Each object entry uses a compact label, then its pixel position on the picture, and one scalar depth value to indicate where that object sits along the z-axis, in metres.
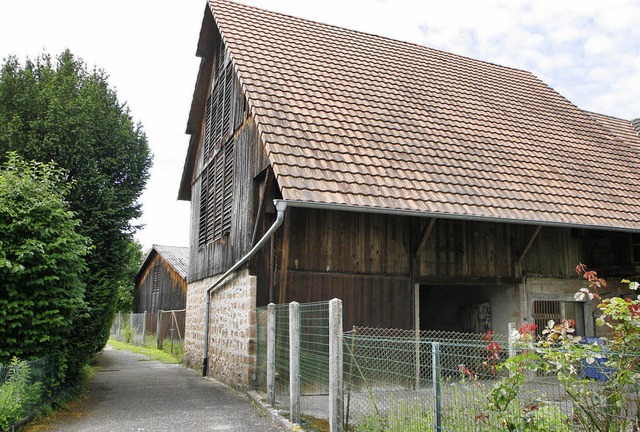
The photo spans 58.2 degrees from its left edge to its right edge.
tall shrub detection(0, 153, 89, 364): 7.57
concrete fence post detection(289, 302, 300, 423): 7.03
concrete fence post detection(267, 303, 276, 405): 8.33
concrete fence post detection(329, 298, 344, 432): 5.98
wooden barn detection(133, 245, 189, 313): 25.79
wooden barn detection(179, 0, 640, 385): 9.29
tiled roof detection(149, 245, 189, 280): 25.95
